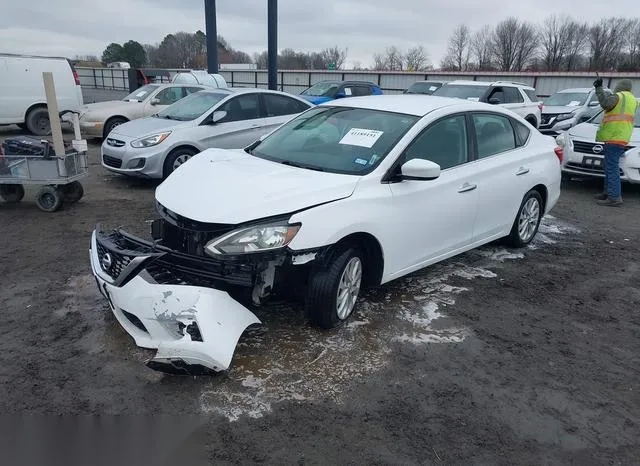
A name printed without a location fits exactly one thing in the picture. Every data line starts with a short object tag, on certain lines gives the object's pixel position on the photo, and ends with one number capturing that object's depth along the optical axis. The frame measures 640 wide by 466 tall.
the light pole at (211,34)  16.84
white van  13.20
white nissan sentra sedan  3.26
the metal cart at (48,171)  6.64
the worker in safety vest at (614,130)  8.21
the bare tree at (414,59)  74.21
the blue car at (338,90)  16.67
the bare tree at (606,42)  63.12
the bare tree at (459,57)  75.07
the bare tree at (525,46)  71.75
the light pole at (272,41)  17.95
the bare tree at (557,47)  69.29
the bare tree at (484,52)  73.62
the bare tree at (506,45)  72.88
